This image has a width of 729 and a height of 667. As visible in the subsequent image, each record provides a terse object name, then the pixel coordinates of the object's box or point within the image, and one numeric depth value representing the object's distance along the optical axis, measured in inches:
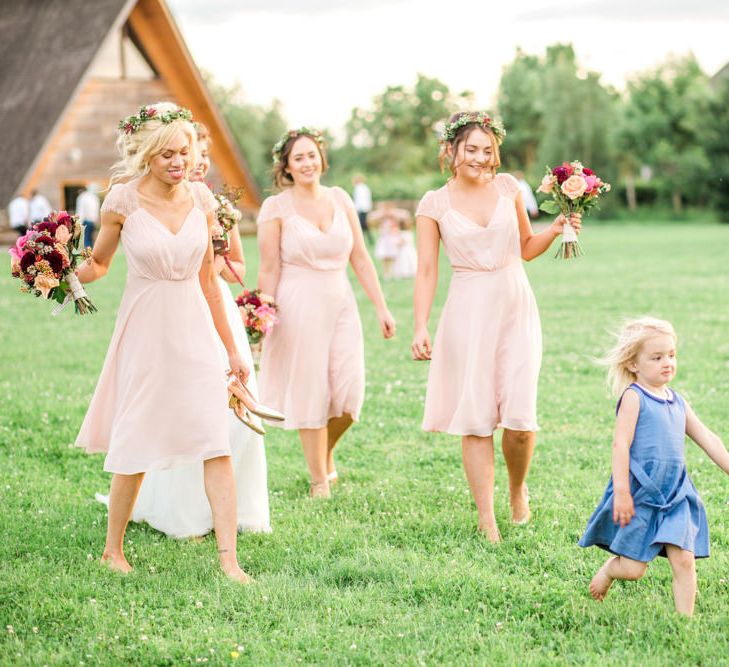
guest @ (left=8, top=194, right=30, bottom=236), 1274.6
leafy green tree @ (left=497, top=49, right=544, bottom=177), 3444.9
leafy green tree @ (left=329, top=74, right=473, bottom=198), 3430.1
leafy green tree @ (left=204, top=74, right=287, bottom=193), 2755.9
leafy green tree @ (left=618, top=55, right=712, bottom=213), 2338.1
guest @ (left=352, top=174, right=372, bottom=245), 1416.1
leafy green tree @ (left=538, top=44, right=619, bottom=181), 2524.6
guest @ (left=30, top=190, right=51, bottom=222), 1274.6
